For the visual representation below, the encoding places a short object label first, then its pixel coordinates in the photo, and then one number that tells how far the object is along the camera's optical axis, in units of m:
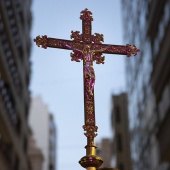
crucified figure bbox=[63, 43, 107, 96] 8.64
